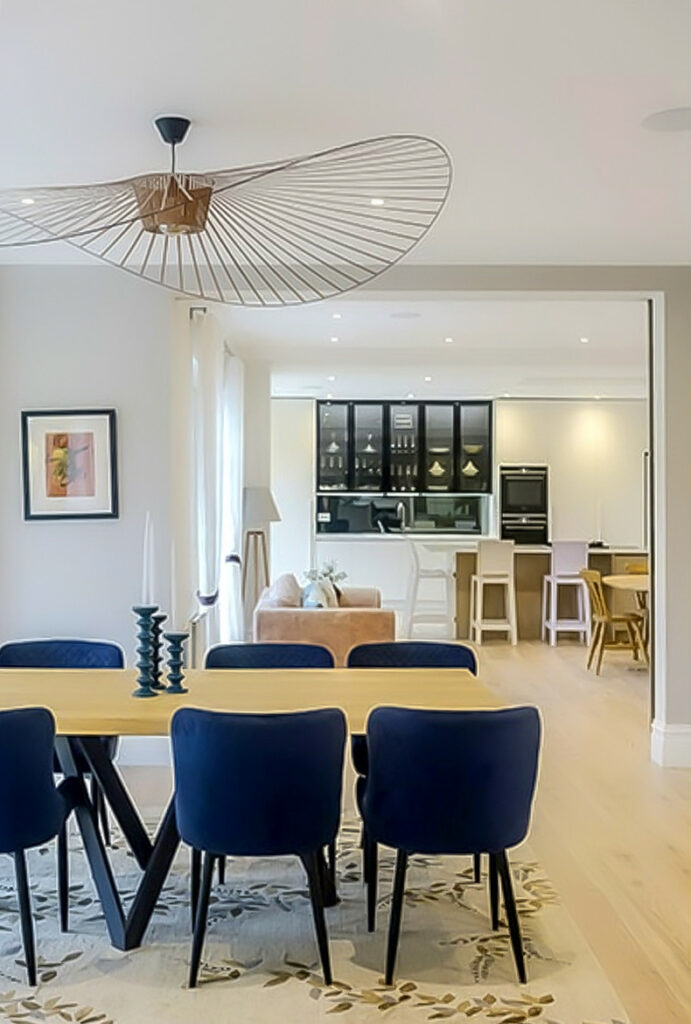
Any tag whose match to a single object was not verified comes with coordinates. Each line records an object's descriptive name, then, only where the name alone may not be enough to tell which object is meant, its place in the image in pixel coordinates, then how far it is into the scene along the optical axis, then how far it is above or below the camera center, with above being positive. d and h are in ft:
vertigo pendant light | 8.36 +3.32
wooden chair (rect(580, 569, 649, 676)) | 24.39 -3.41
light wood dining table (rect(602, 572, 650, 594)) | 23.91 -2.30
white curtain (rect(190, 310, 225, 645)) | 18.42 +1.00
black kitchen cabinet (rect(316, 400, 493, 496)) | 38.22 +2.01
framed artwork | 15.65 +0.60
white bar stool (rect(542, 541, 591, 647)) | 28.99 -2.51
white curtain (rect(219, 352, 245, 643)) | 23.47 -0.12
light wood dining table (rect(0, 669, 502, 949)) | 9.45 -2.23
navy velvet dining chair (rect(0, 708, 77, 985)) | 8.63 -2.78
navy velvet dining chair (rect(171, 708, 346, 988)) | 8.42 -2.64
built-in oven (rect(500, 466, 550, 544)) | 36.45 -0.30
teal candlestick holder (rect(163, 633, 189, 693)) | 10.61 -1.93
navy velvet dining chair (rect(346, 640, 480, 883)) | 12.18 -2.12
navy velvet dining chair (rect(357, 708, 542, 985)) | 8.50 -2.69
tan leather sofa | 19.03 -2.68
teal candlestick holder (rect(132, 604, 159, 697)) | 10.39 -1.74
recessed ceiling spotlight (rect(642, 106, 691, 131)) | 9.37 +3.89
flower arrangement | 22.96 -2.01
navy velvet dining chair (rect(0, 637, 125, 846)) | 12.42 -2.12
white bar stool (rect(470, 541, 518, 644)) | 29.27 -2.55
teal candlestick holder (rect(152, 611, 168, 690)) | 10.46 -1.69
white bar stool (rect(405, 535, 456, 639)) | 30.71 -3.25
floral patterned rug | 8.41 -4.69
